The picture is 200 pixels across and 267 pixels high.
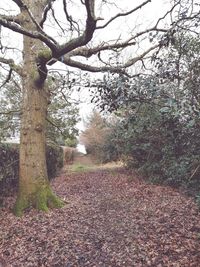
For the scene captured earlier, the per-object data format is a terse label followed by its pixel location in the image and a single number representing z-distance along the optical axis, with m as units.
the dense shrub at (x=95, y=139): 12.67
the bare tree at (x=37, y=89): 4.35
